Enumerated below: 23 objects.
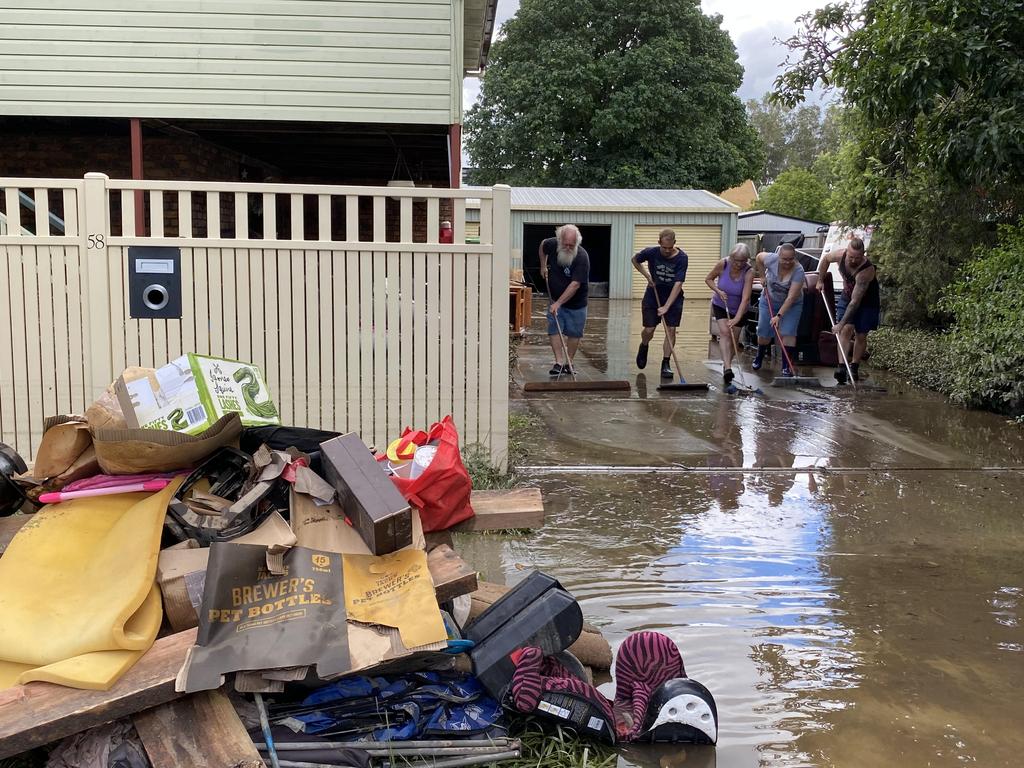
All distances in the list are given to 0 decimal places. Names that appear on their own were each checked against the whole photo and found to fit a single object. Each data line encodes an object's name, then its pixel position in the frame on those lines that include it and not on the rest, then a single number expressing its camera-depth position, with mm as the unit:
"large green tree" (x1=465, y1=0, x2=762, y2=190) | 34969
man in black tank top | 10805
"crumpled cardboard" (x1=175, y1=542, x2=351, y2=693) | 2809
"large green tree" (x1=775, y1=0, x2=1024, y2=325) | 8156
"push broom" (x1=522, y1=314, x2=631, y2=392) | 9695
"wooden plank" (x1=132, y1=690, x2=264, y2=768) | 2621
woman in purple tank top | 10539
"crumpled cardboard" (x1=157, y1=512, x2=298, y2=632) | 3027
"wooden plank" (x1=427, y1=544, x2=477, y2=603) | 3234
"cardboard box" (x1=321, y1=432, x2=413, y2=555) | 3174
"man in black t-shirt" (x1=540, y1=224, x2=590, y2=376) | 10172
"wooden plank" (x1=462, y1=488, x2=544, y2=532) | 3895
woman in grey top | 11055
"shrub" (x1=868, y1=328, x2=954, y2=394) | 10398
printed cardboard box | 3584
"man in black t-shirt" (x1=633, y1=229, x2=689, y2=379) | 10531
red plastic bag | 3709
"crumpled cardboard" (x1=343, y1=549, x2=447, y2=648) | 3023
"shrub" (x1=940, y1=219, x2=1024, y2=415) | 8672
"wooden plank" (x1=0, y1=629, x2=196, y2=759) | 2518
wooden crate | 15742
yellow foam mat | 2791
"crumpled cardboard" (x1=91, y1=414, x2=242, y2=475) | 3350
